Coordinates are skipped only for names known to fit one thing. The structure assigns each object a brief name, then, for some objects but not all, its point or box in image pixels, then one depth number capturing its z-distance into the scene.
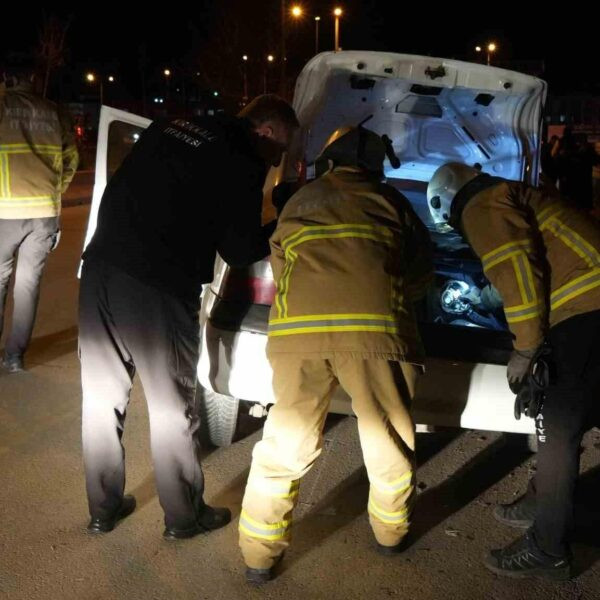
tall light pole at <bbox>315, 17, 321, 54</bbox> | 39.11
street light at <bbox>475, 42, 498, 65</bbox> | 58.34
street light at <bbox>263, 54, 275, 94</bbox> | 35.41
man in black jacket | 2.96
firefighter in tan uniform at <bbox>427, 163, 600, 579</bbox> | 2.79
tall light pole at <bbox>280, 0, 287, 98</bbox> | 28.04
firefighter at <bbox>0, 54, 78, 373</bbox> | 5.00
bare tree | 27.94
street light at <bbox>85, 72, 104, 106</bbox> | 59.06
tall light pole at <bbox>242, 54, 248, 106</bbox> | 35.91
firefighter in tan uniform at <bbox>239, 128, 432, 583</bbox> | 2.69
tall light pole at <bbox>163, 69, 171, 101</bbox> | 64.41
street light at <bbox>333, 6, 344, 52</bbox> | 33.46
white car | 3.32
